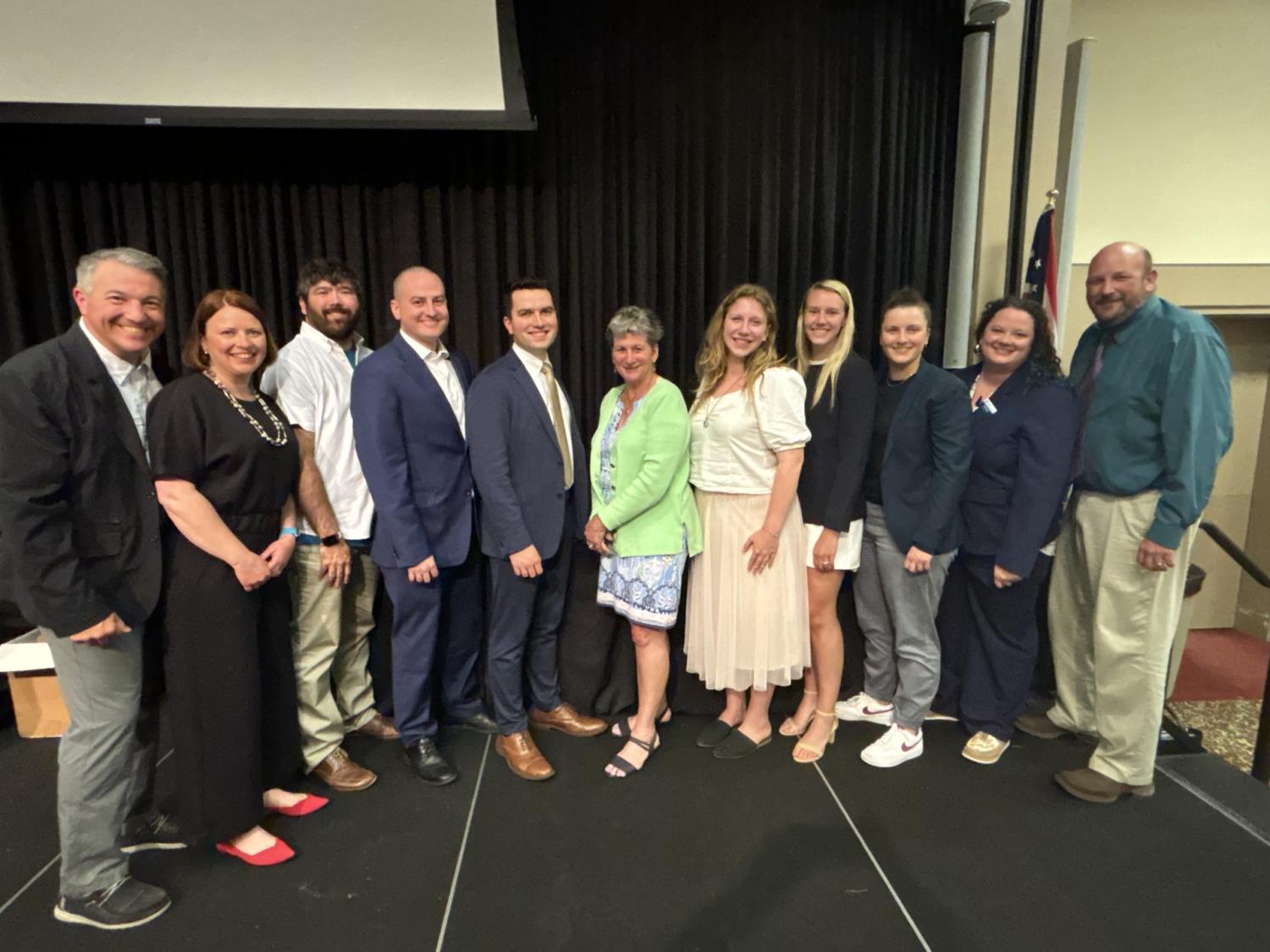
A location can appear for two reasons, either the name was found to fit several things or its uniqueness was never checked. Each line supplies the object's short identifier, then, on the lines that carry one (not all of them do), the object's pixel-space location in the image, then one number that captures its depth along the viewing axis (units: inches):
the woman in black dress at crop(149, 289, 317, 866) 63.9
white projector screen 94.4
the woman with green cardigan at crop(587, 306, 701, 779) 80.5
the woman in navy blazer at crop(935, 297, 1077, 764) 81.7
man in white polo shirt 80.0
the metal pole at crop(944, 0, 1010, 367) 120.4
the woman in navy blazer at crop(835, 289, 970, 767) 81.9
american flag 115.7
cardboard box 96.6
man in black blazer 56.3
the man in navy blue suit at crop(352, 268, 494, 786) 77.9
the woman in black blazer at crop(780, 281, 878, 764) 83.3
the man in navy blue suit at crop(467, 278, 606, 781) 80.9
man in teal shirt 75.0
